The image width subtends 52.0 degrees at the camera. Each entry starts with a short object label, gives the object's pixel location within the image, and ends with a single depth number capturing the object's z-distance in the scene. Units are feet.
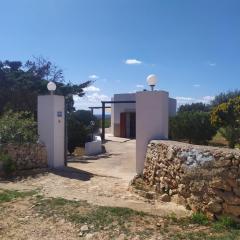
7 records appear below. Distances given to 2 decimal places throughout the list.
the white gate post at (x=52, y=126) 27.43
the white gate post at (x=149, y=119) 21.66
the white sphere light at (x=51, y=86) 27.94
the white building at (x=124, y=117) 69.11
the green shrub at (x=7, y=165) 24.62
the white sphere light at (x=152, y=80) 22.26
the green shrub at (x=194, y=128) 51.07
